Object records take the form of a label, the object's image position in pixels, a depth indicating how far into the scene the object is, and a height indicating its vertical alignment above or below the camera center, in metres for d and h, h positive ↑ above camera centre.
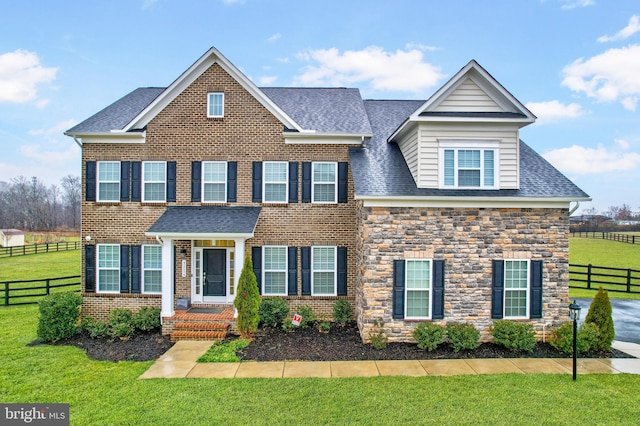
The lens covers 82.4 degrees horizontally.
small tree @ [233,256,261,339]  11.25 -2.89
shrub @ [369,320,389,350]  10.56 -3.74
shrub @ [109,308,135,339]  11.90 -3.85
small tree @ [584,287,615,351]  10.46 -3.17
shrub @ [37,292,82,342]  11.43 -3.50
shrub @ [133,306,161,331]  12.50 -3.84
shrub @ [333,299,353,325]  12.78 -3.63
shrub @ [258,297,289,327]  12.58 -3.57
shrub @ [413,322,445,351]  10.45 -3.62
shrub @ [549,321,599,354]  10.41 -3.67
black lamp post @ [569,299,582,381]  8.62 -2.51
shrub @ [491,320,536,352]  10.38 -3.59
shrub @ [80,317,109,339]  11.83 -3.97
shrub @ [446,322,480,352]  10.45 -3.68
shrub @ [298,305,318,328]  12.70 -3.77
